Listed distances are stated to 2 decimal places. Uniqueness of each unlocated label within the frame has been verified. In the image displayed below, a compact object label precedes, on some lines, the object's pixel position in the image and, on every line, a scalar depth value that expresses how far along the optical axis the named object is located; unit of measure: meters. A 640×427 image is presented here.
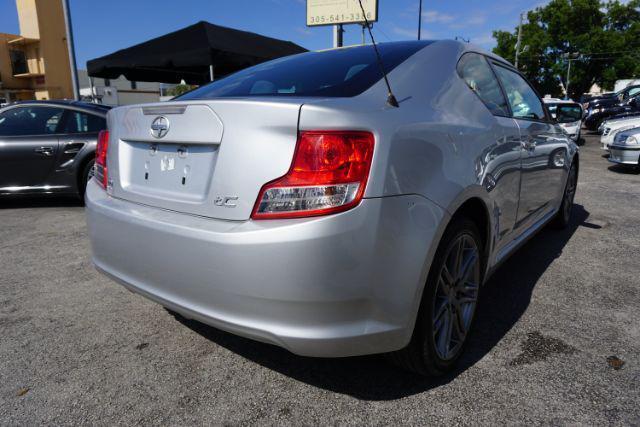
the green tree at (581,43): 41.56
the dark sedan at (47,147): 5.27
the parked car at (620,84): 36.66
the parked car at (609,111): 16.62
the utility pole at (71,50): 10.19
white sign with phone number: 10.43
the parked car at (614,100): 17.95
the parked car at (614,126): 9.89
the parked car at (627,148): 7.86
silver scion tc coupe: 1.47
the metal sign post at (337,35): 11.36
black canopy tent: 8.01
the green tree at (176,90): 55.22
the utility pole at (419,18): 22.39
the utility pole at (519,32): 38.00
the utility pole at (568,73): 43.56
